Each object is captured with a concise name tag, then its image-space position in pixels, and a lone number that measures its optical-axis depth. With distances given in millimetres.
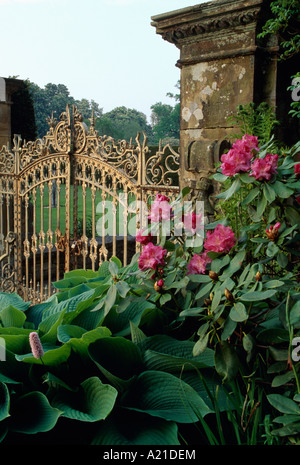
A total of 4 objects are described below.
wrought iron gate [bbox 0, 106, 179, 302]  4941
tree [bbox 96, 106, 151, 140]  43031
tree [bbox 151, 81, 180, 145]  43531
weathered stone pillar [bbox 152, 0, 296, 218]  3469
